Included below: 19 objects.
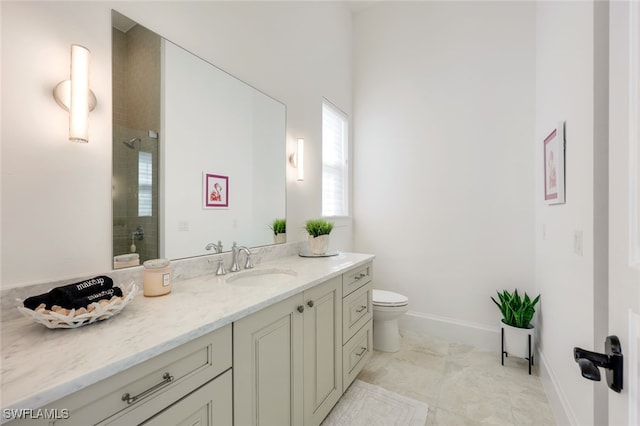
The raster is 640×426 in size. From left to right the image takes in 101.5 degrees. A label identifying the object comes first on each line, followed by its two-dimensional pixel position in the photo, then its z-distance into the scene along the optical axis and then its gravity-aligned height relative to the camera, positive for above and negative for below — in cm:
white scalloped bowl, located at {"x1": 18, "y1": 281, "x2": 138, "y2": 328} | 71 -30
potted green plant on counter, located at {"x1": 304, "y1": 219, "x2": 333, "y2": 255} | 206 -20
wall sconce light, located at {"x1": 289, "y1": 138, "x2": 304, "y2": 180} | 215 +43
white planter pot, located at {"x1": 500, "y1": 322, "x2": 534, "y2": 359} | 202 -102
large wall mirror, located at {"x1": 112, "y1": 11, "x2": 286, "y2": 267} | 112 +31
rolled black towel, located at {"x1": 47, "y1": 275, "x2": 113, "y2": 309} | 78 -25
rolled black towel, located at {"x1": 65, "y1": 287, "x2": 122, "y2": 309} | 79 -28
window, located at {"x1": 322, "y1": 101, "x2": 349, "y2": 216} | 272 +56
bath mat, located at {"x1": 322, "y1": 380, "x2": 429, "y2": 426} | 155 -125
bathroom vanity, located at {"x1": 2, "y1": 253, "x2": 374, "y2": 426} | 57 -42
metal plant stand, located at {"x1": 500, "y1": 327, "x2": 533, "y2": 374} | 200 -112
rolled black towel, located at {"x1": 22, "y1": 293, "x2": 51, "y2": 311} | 75 -26
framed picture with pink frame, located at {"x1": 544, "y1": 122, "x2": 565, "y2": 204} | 147 +28
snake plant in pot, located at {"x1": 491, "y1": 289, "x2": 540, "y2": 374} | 202 -91
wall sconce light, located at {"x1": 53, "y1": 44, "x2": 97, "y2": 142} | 92 +42
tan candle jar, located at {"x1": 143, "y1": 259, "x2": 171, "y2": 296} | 105 -27
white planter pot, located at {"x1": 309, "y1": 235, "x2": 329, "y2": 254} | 206 -26
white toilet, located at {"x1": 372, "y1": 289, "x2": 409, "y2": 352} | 225 -98
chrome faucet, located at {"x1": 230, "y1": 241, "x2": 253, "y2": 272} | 154 -27
